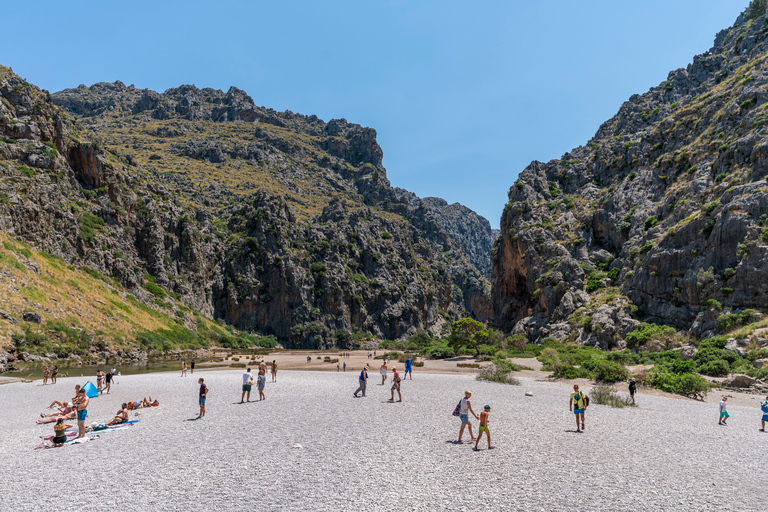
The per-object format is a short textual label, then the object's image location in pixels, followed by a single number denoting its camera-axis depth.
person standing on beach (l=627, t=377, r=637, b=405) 20.81
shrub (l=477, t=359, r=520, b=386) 29.41
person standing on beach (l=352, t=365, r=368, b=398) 22.38
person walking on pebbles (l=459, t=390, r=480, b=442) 12.77
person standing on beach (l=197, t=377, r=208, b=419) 16.61
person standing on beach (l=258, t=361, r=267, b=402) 21.47
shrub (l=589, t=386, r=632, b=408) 20.84
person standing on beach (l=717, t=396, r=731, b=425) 16.97
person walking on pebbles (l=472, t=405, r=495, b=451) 12.00
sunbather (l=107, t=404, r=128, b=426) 15.85
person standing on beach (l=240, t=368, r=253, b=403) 20.75
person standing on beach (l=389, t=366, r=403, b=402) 20.50
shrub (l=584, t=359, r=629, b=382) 27.86
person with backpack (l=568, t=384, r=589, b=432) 14.70
